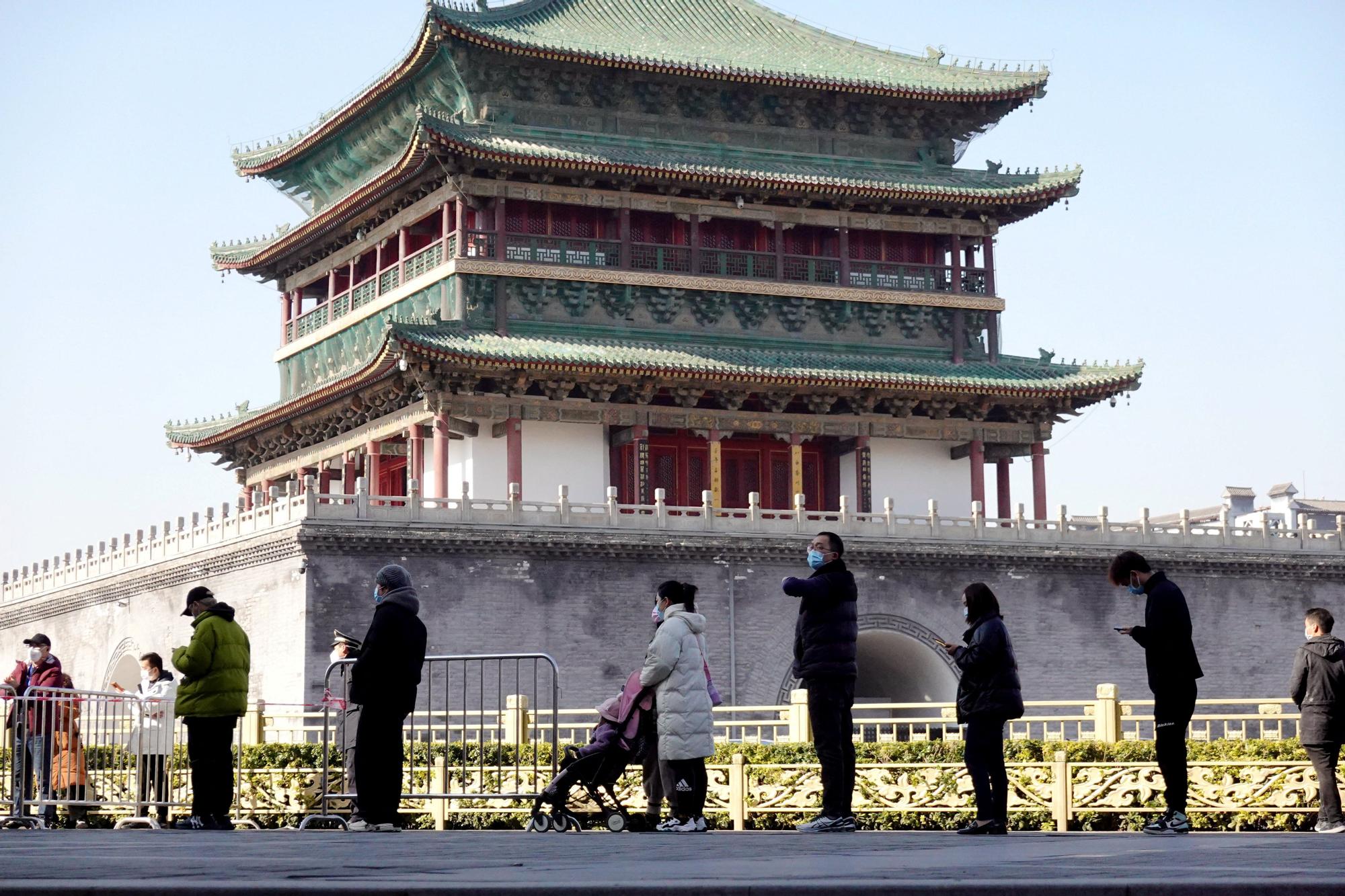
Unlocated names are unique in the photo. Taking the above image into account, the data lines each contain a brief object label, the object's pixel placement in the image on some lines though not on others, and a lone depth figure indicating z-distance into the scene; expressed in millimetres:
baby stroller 13938
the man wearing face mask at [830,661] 13023
